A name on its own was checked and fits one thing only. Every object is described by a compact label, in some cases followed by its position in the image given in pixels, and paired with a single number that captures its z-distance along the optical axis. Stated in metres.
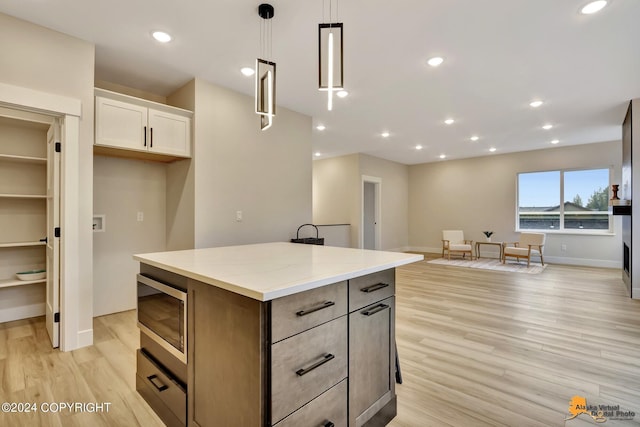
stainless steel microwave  1.58
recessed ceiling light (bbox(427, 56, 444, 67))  3.12
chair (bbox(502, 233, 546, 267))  6.66
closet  3.02
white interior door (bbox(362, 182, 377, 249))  8.51
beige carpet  6.28
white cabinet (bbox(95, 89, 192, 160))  2.96
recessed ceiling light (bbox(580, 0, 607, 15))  2.27
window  6.78
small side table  7.46
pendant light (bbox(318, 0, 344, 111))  1.73
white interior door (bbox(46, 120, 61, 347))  2.67
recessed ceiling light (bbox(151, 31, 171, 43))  2.69
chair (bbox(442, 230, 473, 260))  7.90
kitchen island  1.15
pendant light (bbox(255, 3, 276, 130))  2.15
